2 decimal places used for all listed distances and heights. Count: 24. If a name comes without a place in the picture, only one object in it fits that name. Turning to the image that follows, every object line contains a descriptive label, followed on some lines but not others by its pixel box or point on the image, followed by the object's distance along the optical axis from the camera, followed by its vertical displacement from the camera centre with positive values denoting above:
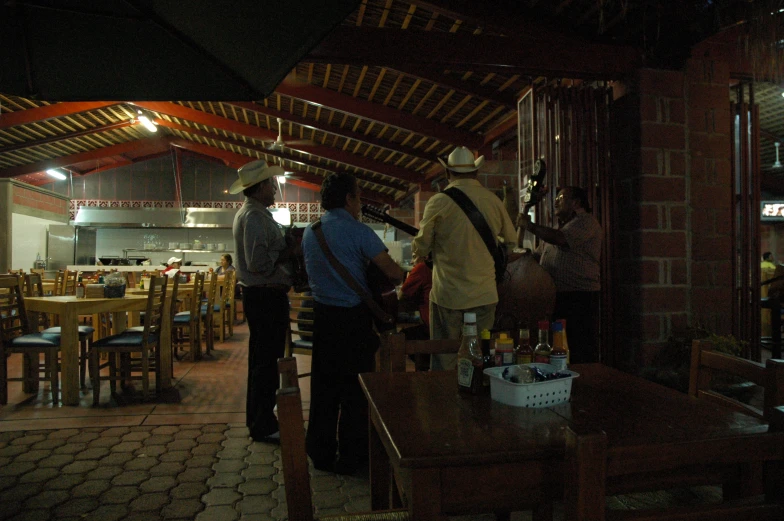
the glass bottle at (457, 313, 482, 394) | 1.53 -0.27
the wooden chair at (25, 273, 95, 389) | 4.47 -0.50
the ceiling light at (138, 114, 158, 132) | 11.24 +3.06
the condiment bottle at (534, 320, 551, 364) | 1.67 -0.25
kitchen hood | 14.55 +1.37
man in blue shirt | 2.65 -0.30
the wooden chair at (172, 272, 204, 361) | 5.59 -0.54
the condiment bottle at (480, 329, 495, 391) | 1.62 -0.26
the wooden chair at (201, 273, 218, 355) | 6.27 -0.53
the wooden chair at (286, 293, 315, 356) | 3.88 -0.45
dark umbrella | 2.12 +0.93
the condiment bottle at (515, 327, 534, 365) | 1.65 -0.25
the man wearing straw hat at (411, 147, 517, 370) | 2.88 +0.07
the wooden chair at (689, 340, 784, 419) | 1.34 -0.30
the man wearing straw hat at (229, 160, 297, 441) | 3.06 -0.09
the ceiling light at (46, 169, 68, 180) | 15.17 +2.65
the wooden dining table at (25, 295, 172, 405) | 3.99 -0.34
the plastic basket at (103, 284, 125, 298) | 4.45 -0.19
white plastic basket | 1.38 -0.32
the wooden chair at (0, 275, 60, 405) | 4.04 -0.55
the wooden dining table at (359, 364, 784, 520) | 0.91 -0.35
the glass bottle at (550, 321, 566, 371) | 1.58 -0.24
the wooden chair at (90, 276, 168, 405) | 4.04 -0.58
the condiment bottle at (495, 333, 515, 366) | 1.60 -0.24
